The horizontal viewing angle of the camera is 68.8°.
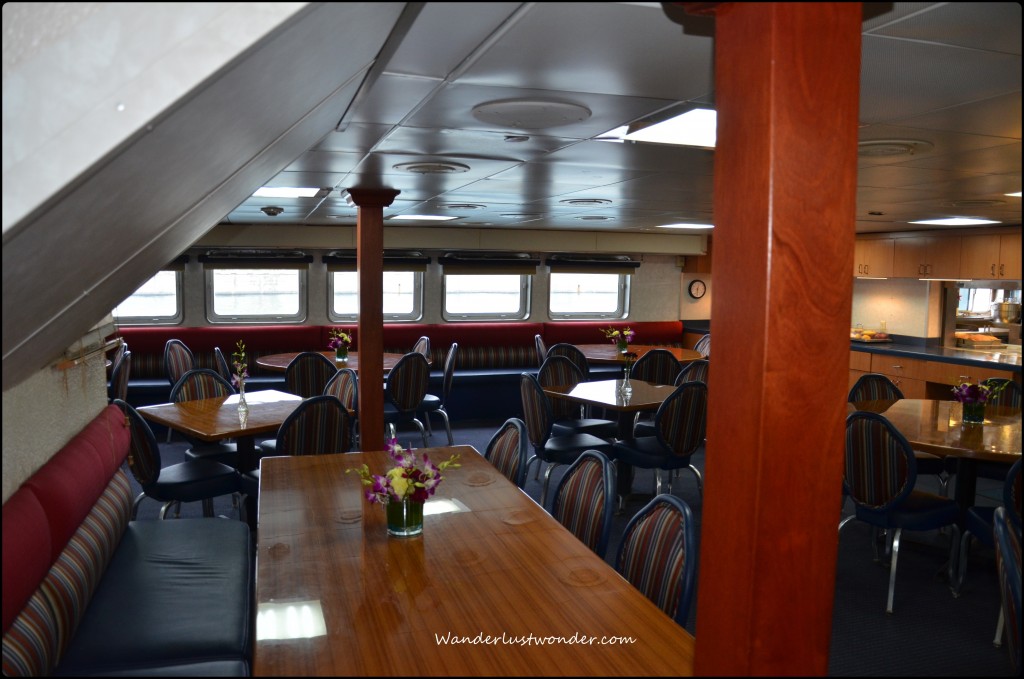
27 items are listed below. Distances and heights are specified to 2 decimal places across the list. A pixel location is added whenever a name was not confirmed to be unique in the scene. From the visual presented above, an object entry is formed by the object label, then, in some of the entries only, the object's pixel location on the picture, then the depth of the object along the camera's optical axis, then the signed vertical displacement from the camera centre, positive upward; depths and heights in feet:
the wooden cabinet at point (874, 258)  29.07 +1.72
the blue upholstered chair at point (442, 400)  23.31 -3.28
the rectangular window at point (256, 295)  29.27 +0.01
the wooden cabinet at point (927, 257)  26.61 +1.64
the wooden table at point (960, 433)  12.80 -2.47
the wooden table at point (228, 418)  14.42 -2.54
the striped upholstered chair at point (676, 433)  15.83 -2.86
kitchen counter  23.66 -1.83
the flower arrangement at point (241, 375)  16.39 -1.79
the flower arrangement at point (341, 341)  24.56 -1.53
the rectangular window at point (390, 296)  30.86 +0.03
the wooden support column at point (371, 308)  17.48 -0.27
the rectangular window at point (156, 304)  28.14 -0.36
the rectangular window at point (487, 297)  32.37 +0.03
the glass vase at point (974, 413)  15.07 -2.24
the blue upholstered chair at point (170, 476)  13.38 -3.47
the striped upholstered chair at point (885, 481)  12.28 -3.04
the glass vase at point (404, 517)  8.64 -2.56
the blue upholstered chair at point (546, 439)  16.84 -3.29
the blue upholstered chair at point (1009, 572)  7.59 -2.78
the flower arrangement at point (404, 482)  8.45 -2.12
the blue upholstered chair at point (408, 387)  21.89 -2.67
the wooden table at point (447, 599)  6.02 -2.86
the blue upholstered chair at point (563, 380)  20.45 -2.31
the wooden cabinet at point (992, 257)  24.57 +1.53
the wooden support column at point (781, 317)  4.25 -0.10
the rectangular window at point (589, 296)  34.01 +0.11
